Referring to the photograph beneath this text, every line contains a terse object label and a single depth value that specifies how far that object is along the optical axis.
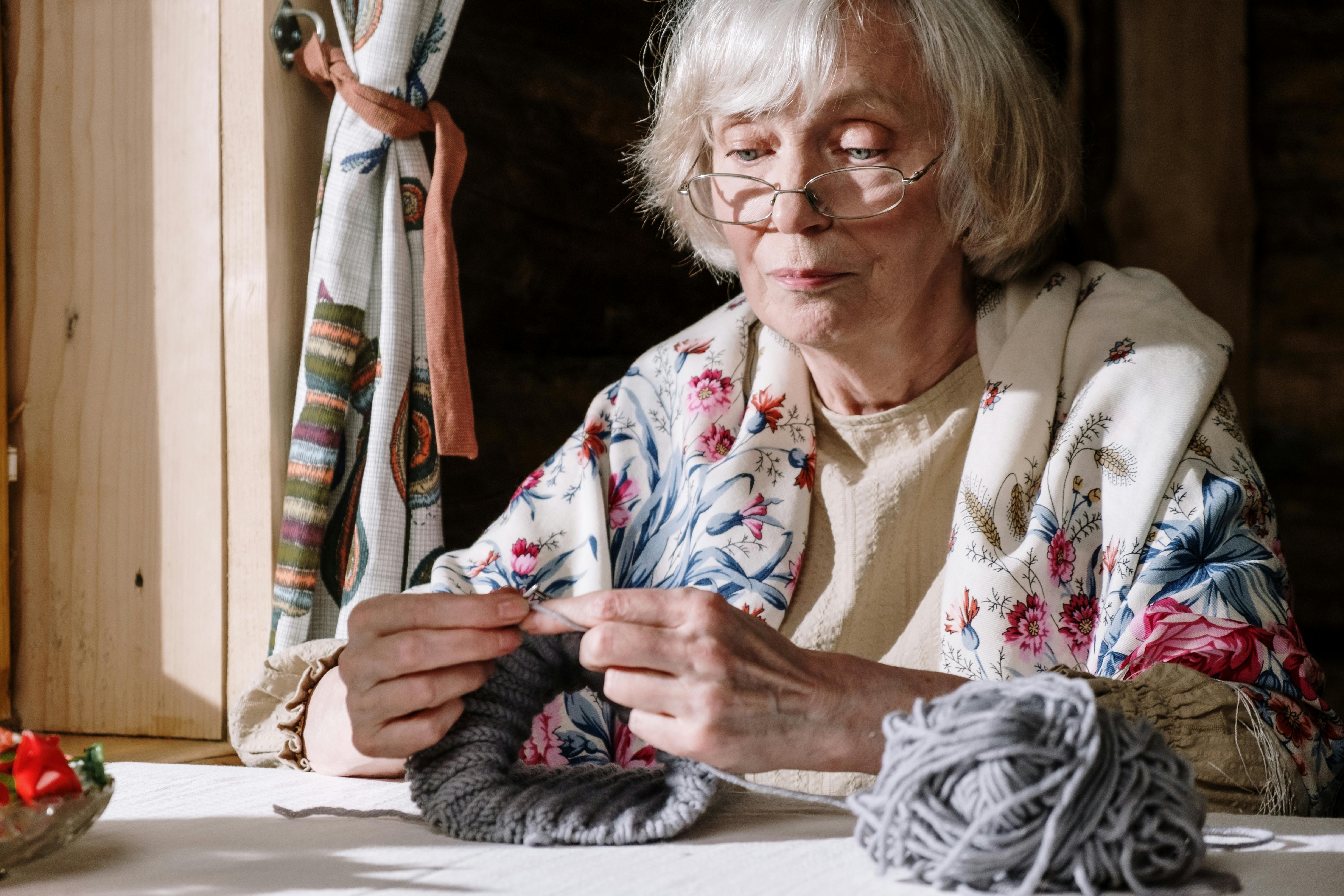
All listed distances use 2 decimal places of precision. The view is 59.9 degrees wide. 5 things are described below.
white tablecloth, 0.70
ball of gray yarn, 0.65
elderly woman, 0.91
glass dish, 0.69
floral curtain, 1.40
